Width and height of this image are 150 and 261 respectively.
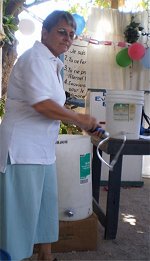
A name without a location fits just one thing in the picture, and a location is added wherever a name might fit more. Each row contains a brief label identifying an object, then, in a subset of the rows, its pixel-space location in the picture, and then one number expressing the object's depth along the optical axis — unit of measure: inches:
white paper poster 202.8
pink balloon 193.5
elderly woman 61.7
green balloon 196.7
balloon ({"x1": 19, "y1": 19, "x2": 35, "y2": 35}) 180.7
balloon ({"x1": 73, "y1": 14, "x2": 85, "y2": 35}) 185.0
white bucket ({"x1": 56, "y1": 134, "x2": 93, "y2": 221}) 93.0
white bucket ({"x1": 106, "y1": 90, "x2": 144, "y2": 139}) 96.0
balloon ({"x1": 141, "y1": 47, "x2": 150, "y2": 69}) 196.9
